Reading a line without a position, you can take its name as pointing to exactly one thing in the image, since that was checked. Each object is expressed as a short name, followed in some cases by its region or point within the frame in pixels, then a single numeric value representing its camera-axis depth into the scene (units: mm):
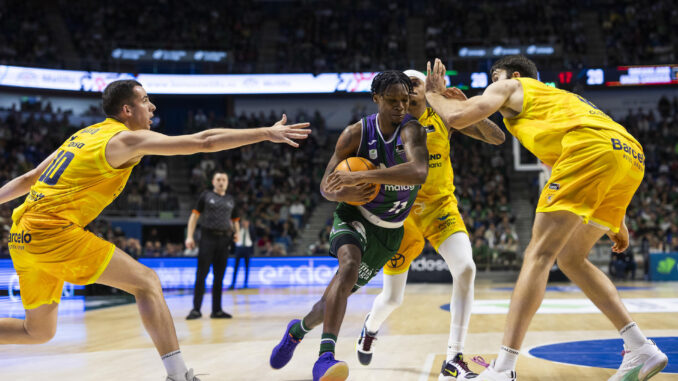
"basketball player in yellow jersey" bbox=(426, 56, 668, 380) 3373
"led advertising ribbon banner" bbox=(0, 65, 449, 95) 23359
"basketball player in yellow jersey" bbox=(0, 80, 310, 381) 3451
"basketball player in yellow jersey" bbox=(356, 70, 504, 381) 4512
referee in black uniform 8484
